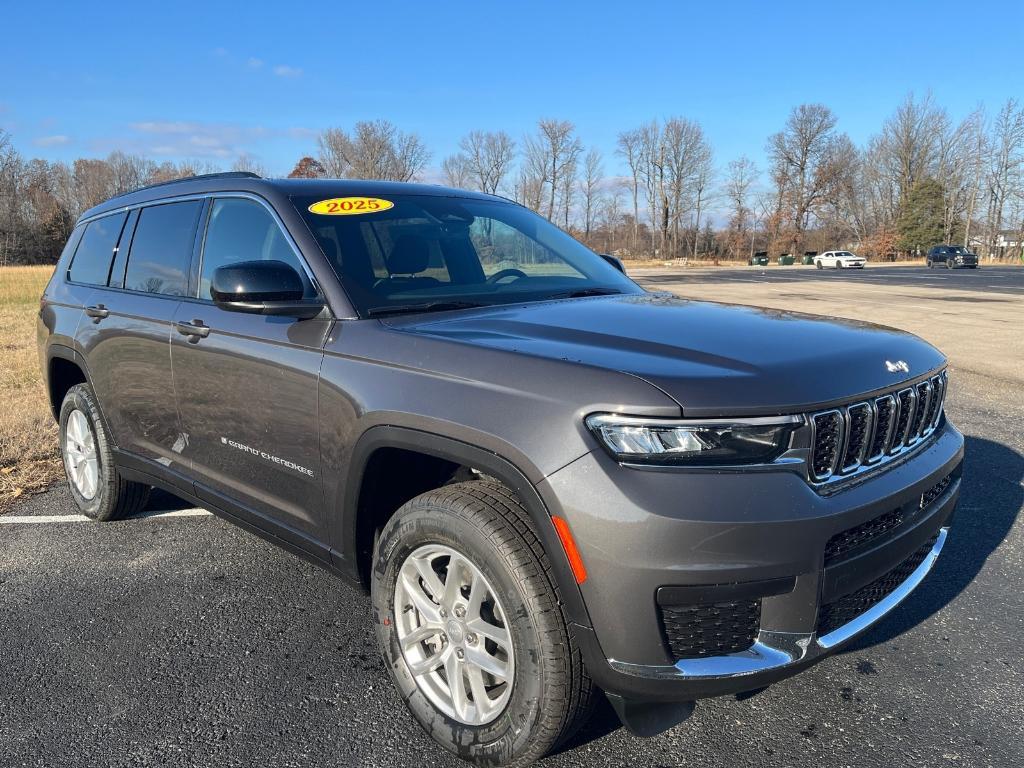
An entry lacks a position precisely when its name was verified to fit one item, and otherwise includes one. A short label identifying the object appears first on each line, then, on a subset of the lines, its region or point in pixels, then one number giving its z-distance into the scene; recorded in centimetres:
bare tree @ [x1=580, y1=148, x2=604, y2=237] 8144
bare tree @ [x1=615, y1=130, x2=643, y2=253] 8706
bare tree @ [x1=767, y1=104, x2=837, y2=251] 7988
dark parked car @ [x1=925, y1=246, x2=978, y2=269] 5145
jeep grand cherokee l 190
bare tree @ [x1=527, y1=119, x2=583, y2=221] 7894
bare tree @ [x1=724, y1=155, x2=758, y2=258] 8275
